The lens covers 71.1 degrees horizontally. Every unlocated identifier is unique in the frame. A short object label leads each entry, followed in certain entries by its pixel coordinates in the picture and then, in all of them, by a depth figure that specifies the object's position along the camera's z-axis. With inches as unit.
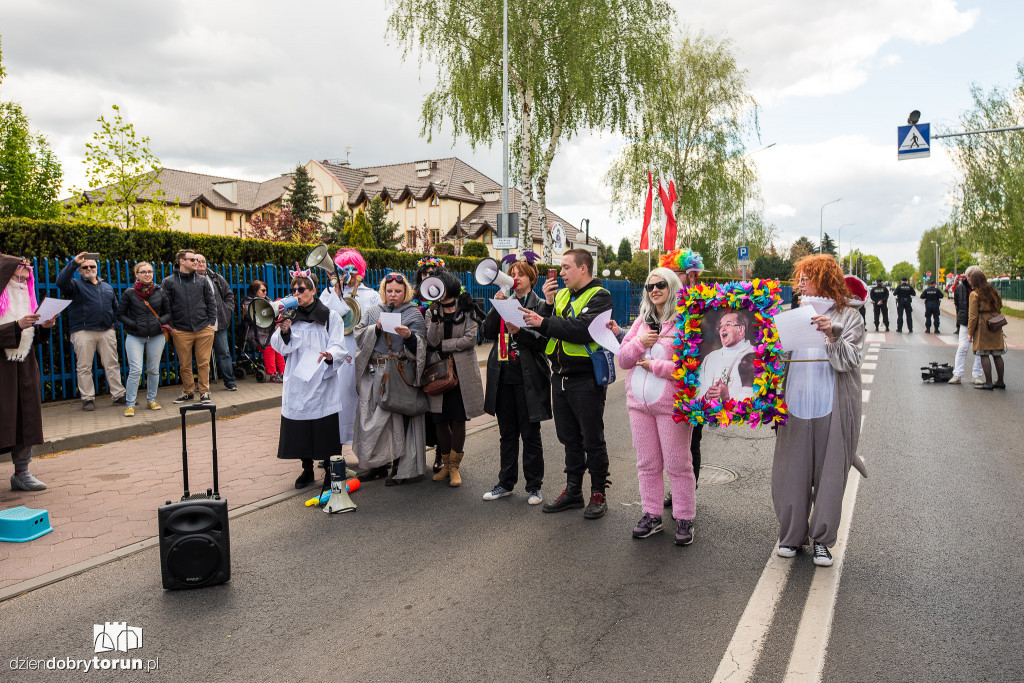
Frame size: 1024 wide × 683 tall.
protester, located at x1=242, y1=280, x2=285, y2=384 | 485.7
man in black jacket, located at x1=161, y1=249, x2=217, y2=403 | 391.9
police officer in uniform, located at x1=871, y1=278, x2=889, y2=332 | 959.6
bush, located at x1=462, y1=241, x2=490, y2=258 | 1599.4
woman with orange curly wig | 170.4
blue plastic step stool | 194.9
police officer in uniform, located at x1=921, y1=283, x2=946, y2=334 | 950.5
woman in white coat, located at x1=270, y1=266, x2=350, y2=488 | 234.1
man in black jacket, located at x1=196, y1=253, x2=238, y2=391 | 440.1
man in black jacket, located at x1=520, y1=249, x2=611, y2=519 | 202.7
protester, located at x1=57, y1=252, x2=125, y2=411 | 371.2
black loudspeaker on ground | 162.6
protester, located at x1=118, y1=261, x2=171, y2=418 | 372.8
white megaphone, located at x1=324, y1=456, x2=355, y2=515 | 221.4
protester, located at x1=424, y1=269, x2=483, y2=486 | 249.3
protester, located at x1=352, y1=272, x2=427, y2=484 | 247.0
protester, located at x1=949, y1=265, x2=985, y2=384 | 483.2
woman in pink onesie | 186.5
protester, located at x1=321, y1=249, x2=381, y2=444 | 256.2
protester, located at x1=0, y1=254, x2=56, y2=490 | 229.5
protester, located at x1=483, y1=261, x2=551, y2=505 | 226.4
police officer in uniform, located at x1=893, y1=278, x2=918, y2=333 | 968.3
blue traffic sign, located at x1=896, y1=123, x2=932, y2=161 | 738.2
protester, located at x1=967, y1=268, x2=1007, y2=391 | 449.7
